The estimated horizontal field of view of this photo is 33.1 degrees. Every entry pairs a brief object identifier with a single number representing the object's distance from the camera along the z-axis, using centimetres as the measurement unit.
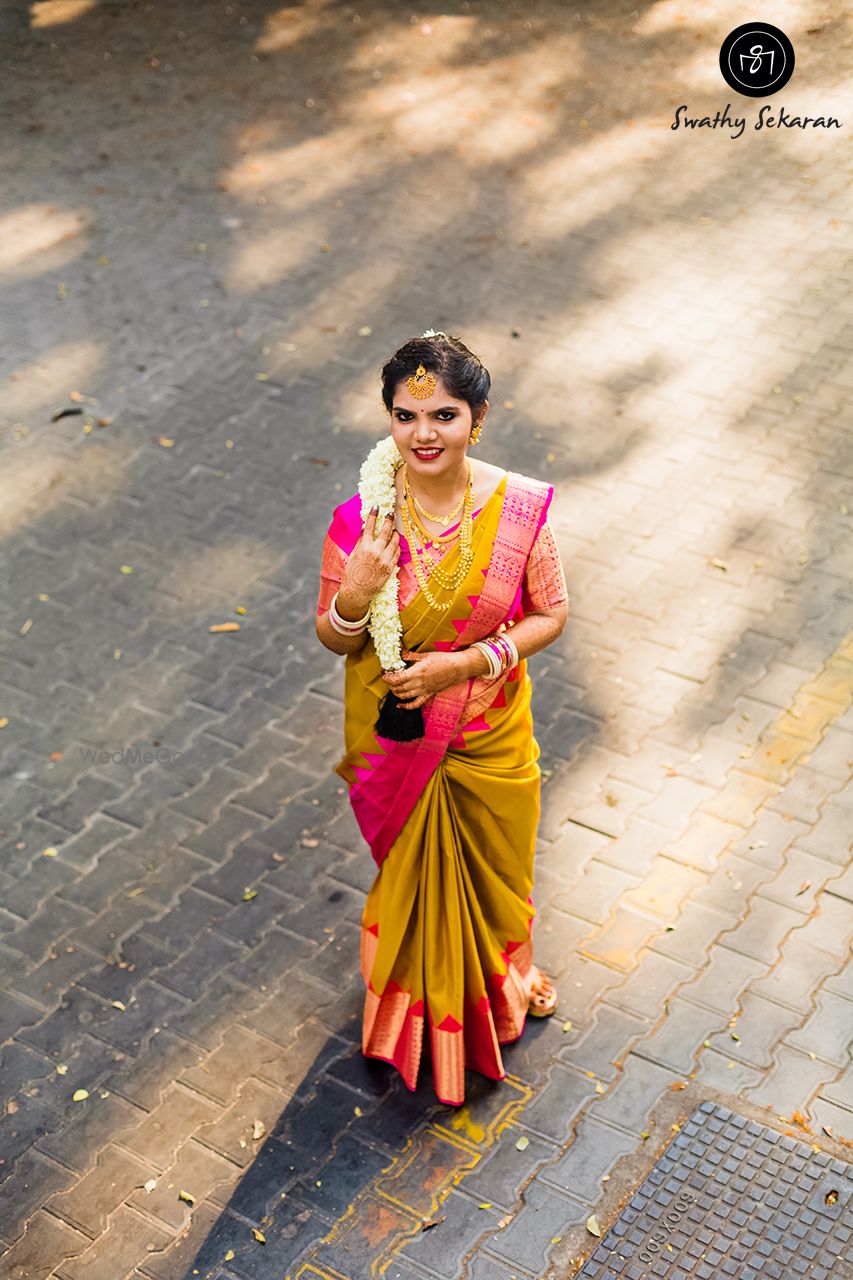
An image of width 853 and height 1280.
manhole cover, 449
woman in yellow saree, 422
